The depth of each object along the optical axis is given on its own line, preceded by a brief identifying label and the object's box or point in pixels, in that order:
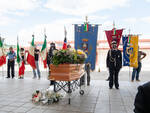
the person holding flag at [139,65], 7.53
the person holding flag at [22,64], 8.76
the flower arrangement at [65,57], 3.89
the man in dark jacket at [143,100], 0.91
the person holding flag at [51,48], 6.82
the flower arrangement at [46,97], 4.12
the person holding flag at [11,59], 8.84
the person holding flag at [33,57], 8.53
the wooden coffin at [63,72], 3.79
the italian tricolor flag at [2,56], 9.17
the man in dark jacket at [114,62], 5.89
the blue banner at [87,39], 6.21
